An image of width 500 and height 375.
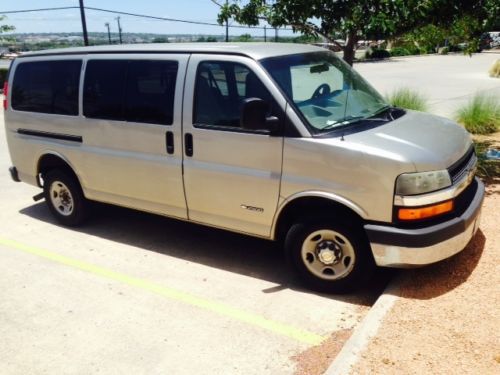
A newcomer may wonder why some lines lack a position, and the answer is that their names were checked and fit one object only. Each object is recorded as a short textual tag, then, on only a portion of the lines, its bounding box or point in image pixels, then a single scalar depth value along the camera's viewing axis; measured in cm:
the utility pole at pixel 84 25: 2448
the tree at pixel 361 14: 609
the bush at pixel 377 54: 4478
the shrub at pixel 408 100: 1063
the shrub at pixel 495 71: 2464
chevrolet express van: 380
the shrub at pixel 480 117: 1012
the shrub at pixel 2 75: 2361
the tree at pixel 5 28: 2125
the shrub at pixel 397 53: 4717
